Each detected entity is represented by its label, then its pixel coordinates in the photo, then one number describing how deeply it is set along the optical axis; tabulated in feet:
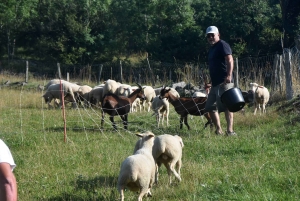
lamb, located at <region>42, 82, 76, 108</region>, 59.36
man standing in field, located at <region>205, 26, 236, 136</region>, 32.40
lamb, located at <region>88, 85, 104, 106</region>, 56.39
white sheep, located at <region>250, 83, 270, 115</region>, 49.26
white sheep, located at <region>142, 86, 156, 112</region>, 56.49
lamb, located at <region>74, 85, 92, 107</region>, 58.13
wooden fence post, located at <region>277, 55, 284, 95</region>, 53.67
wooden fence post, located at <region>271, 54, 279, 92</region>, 56.18
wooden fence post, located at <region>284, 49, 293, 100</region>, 47.44
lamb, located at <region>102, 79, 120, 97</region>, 55.42
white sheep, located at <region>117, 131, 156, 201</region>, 19.35
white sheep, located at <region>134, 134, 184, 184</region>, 22.86
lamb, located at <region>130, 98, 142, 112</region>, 55.50
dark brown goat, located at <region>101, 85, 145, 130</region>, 41.60
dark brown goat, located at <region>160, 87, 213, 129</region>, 40.47
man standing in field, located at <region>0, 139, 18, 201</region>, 11.16
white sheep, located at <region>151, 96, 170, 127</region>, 44.95
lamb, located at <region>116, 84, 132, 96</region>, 54.95
